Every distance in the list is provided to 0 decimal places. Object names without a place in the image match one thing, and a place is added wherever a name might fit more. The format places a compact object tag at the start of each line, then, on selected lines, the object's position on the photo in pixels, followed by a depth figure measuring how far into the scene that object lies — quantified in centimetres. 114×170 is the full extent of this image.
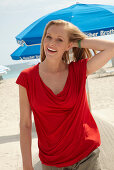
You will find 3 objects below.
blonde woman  152
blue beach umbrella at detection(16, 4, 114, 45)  464
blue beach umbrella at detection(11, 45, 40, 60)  618
